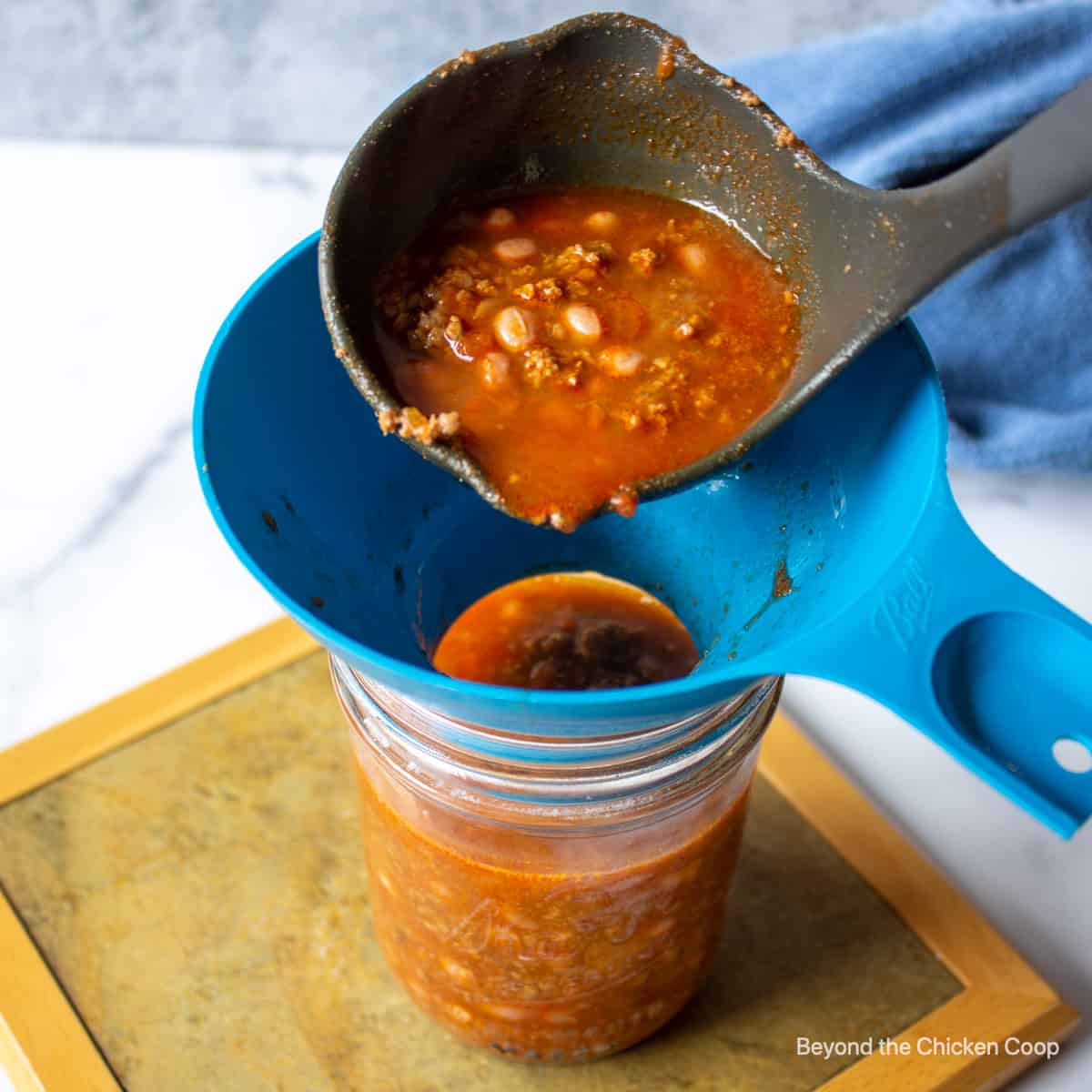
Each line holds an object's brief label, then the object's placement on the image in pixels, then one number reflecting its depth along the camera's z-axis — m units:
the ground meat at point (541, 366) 0.40
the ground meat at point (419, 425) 0.38
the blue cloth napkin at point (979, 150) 0.56
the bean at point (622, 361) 0.40
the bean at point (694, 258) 0.41
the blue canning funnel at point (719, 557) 0.36
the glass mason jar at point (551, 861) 0.41
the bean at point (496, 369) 0.40
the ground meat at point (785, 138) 0.40
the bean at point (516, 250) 0.41
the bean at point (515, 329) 0.40
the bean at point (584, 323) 0.40
